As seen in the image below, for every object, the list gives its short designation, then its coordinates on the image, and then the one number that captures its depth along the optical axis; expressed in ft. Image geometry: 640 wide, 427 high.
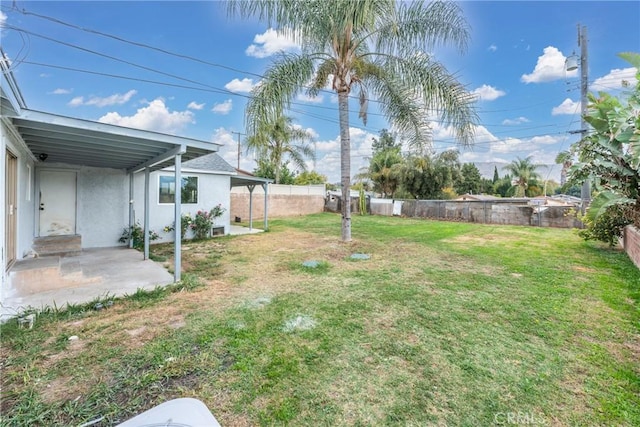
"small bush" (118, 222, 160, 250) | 27.02
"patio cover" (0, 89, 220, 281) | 12.05
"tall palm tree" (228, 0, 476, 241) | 22.67
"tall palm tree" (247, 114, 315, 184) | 67.97
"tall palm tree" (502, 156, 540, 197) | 98.06
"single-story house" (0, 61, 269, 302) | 13.28
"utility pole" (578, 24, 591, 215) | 36.86
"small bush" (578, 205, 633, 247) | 23.99
